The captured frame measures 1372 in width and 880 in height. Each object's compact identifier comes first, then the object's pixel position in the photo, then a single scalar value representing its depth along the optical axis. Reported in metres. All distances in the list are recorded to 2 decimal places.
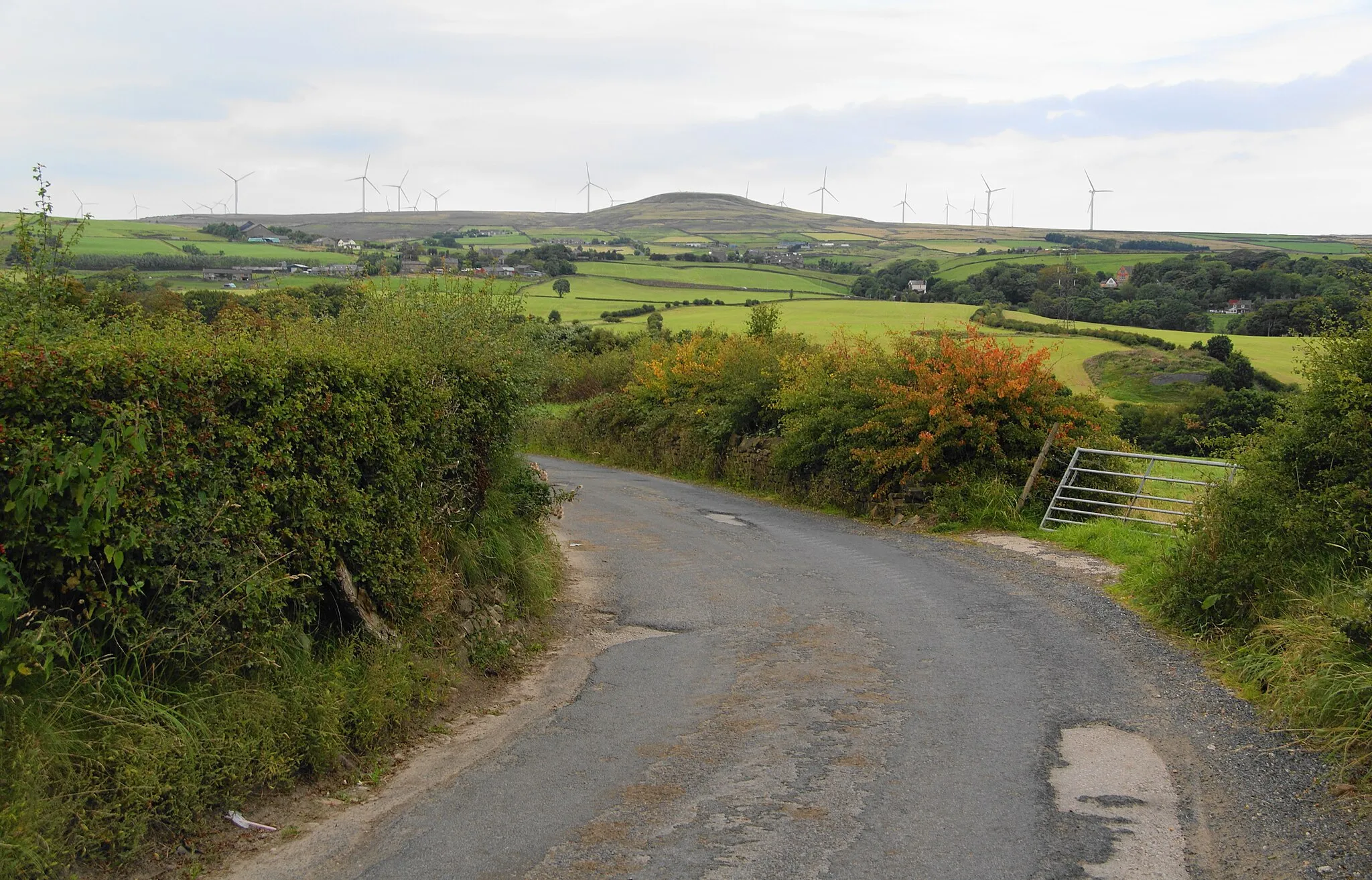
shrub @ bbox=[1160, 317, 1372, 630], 9.30
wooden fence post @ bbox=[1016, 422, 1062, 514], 19.42
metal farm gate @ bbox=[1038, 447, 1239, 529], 17.80
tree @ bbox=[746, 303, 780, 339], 33.91
